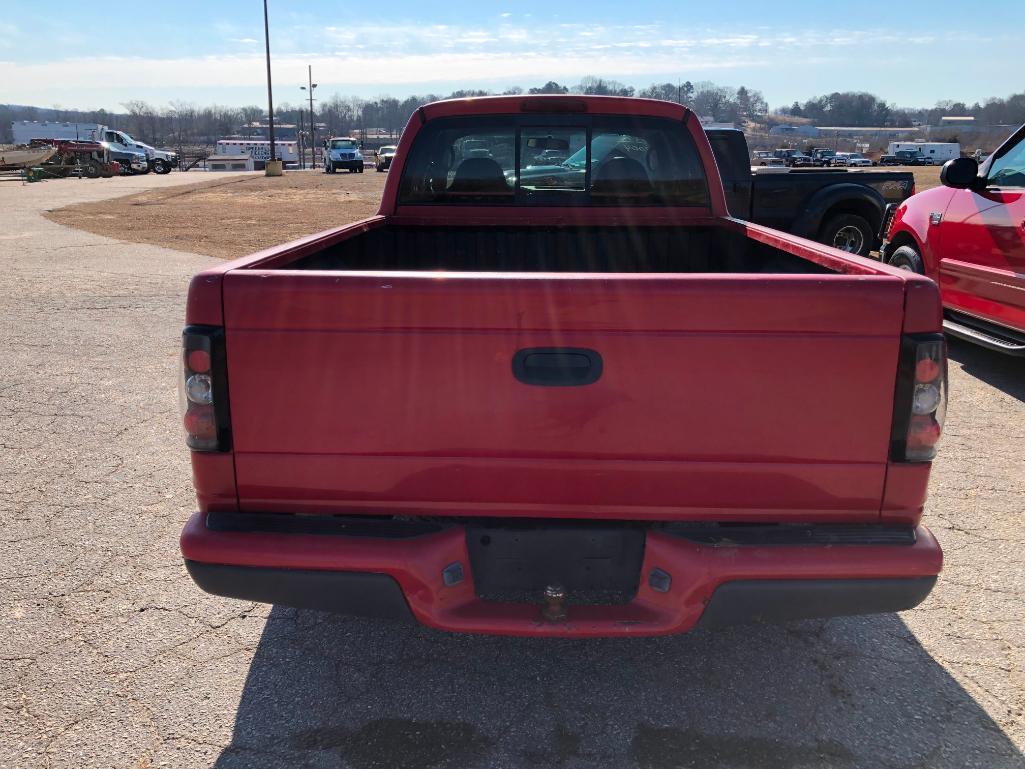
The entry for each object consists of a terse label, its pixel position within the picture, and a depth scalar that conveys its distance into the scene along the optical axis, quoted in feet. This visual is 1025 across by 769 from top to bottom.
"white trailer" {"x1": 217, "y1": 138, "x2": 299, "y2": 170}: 292.61
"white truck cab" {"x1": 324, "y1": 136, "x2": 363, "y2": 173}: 155.74
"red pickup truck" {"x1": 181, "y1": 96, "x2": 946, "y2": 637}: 6.95
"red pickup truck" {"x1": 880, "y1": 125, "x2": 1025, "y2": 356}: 18.74
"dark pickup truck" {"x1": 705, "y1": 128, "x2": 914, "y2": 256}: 35.32
